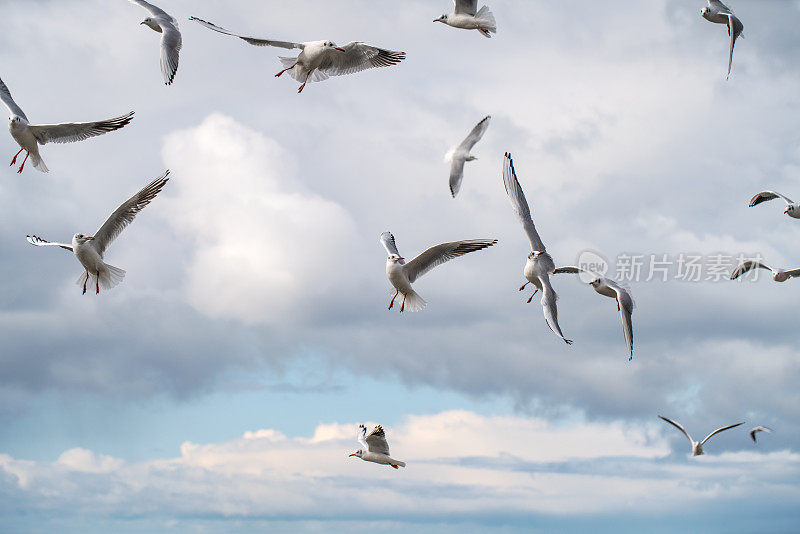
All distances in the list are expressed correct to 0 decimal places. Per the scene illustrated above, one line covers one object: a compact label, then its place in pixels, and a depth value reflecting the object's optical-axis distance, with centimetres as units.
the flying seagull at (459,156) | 2156
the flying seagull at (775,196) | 2323
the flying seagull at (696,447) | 2677
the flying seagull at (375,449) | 2241
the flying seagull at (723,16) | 2100
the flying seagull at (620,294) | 1775
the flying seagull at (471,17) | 2064
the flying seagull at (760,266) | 2334
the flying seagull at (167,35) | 1979
